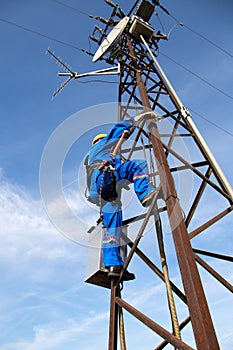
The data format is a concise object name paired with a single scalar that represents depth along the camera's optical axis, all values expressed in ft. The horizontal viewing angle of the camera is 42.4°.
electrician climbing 14.85
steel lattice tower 10.57
